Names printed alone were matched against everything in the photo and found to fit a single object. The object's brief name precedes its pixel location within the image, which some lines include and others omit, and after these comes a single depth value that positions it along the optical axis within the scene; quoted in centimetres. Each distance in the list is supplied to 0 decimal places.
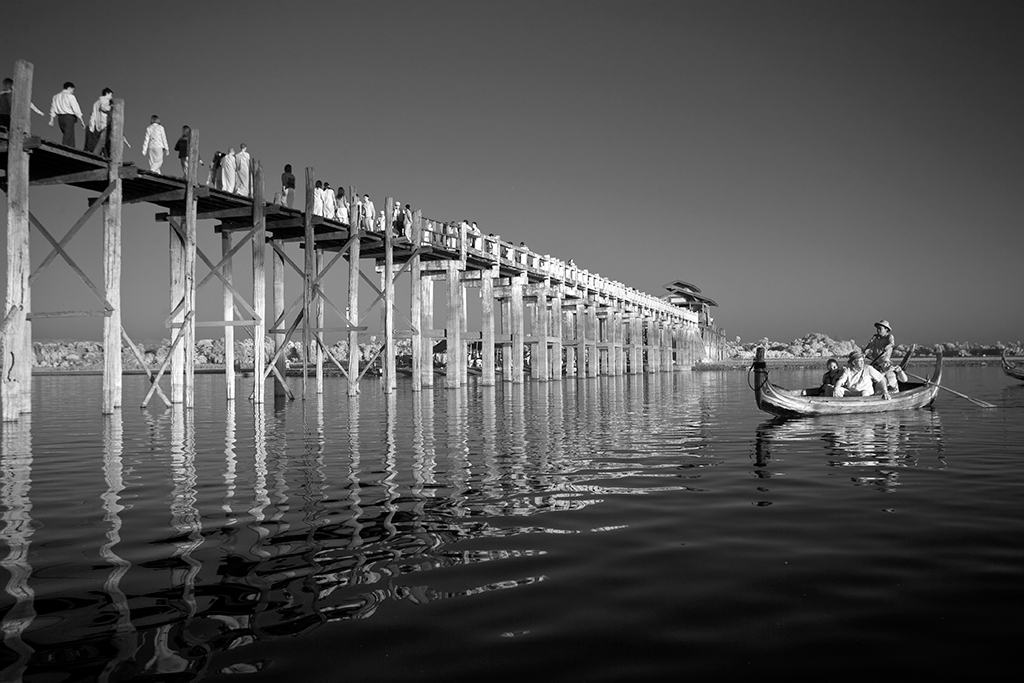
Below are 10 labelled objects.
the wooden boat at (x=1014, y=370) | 3362
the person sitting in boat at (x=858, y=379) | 1636
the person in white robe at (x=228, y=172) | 1945
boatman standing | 1700
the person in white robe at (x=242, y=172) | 1977
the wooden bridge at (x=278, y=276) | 1398
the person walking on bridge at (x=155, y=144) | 1727
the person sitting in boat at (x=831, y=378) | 1642
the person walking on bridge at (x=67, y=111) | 1512
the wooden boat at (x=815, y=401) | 1449
